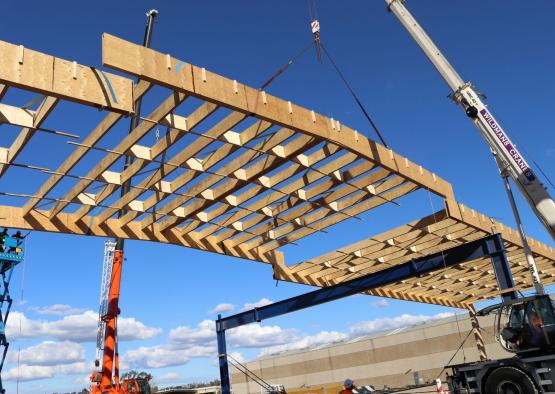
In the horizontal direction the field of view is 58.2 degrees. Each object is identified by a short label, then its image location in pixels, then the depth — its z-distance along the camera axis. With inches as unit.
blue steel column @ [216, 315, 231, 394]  695.1
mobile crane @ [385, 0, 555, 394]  399.5
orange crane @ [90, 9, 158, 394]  757.7
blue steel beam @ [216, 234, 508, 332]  549.0
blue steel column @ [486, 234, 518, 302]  505.8
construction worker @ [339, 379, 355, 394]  365.3
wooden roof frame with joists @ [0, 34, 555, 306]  335.6
